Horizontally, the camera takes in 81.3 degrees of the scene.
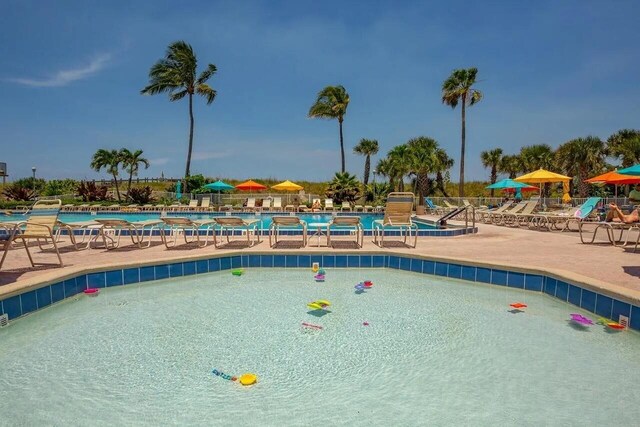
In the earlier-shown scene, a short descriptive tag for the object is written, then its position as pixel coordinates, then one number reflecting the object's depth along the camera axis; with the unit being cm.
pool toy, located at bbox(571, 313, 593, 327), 378
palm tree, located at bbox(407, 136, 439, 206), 2430
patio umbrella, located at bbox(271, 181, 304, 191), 2436
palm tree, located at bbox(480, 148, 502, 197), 3447
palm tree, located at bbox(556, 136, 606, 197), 2658
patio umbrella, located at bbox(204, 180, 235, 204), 2422
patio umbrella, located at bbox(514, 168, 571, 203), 1459
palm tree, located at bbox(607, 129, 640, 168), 2286
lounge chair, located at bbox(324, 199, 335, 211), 2184
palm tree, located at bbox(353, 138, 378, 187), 3522
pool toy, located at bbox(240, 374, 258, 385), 264
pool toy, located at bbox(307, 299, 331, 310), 443
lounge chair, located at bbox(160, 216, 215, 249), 729
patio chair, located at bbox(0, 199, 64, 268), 567
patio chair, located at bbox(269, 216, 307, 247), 695
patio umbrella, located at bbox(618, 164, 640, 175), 1020
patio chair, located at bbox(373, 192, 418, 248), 760
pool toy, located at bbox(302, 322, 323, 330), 382
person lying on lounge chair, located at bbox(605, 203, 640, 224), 672
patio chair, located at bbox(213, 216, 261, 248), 711
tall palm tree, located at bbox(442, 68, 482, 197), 2642
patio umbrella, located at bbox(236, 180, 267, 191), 2575
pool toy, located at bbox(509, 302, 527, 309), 445
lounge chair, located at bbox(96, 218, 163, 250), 707
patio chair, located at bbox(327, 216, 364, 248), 700
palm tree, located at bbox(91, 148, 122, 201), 2920
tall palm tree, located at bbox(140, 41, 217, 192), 2675
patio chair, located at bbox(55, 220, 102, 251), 706
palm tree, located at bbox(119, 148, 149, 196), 2939
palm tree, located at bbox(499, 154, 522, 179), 3300
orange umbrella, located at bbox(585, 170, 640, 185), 1391
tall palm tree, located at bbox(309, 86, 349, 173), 2964
